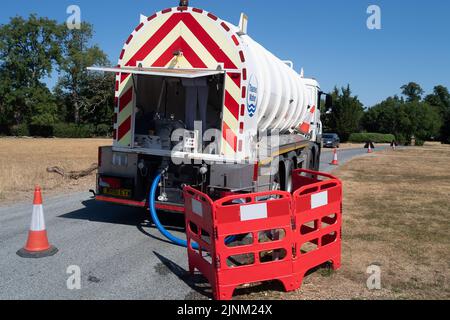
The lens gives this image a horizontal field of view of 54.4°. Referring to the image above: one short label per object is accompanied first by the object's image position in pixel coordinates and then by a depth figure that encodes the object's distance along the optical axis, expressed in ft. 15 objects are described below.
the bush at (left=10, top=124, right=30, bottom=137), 177.17
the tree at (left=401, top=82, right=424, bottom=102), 458.33
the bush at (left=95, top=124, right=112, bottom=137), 189.24
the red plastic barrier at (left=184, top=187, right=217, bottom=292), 14.92
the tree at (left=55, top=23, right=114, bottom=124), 191.52
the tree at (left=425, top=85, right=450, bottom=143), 390.95
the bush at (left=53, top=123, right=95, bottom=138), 177.68
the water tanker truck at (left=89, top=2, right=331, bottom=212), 22.09
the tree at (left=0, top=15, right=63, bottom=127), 190.49
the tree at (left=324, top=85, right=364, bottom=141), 195.93
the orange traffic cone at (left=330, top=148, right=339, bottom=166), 72.16
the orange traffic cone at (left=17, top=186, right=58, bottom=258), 18.52
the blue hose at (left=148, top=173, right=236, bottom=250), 20.66
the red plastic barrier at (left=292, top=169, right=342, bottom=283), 16.15
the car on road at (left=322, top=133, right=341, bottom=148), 132.64
